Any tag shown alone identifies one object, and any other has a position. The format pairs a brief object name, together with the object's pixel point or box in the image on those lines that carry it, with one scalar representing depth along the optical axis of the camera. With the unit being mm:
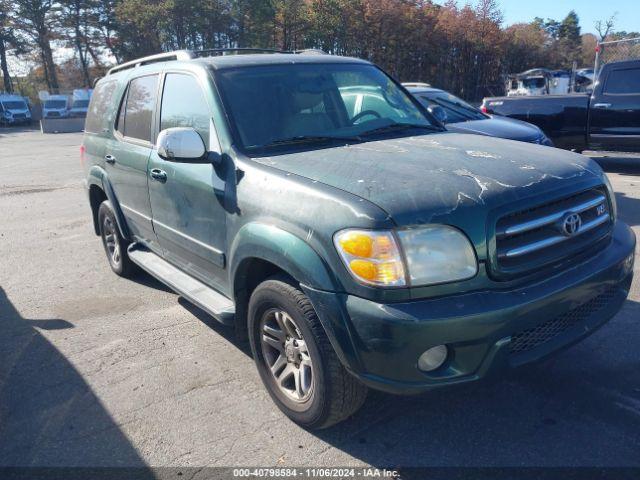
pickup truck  9852
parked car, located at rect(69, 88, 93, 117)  39091
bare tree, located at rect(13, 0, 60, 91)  47562
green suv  2486
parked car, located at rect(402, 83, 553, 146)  7691
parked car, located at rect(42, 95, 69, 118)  37531
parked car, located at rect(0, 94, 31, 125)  40219
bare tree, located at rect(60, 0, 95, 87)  48125
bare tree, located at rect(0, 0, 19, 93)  47938
